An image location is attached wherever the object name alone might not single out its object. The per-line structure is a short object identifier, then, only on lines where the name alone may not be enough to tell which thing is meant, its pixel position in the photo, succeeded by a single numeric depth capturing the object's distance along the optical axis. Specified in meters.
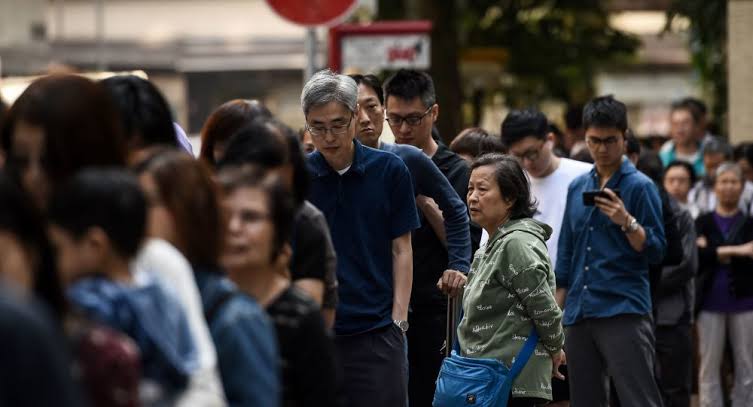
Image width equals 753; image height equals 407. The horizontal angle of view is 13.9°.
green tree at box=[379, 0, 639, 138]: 40.38
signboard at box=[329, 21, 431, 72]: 21.78
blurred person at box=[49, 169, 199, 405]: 7.03
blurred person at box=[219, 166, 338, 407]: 8.57
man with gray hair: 13.41
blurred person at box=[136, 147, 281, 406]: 7.95
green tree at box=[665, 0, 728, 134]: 36.34
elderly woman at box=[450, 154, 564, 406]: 14.23
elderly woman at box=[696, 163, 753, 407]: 22.37
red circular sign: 20.34
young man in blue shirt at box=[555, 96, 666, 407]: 16.89
